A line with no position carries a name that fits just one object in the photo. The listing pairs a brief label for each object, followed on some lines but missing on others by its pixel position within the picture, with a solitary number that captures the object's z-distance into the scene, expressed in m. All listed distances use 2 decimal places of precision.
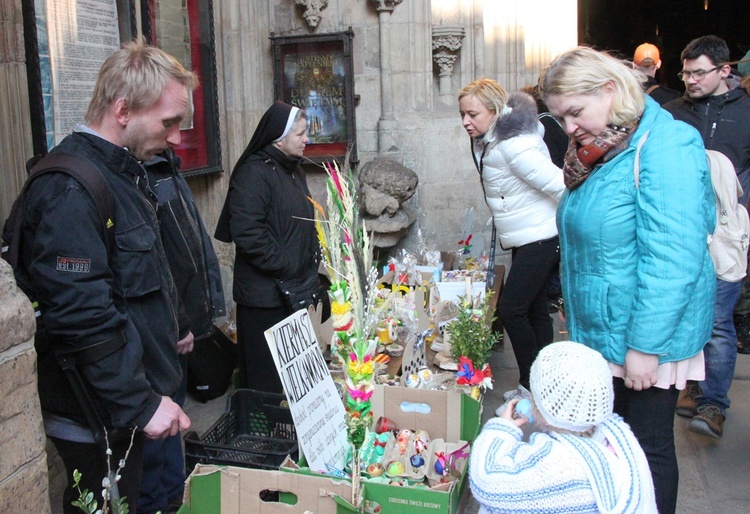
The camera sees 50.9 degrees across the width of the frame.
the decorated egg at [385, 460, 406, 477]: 2.77
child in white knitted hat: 1.91
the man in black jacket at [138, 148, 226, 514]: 3.12
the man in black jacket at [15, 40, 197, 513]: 2.12
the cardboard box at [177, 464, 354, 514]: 2.31
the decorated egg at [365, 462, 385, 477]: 2.72
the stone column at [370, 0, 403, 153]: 6.83
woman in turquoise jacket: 2.36
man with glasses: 4.26
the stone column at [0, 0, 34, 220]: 3.53
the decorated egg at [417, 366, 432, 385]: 3.52
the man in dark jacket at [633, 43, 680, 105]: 6.57
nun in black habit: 3.86
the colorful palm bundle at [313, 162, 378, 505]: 2.19
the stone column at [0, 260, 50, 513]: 1.84
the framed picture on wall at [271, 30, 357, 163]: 6.75
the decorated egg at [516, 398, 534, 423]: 2.13
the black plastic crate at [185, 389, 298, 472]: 2.73
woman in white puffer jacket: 4.16
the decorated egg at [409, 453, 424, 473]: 2.82
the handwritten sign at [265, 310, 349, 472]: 2.57
